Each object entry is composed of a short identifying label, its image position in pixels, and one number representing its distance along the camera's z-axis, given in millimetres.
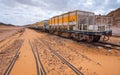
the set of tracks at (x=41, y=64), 3226
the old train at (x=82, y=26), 6939
